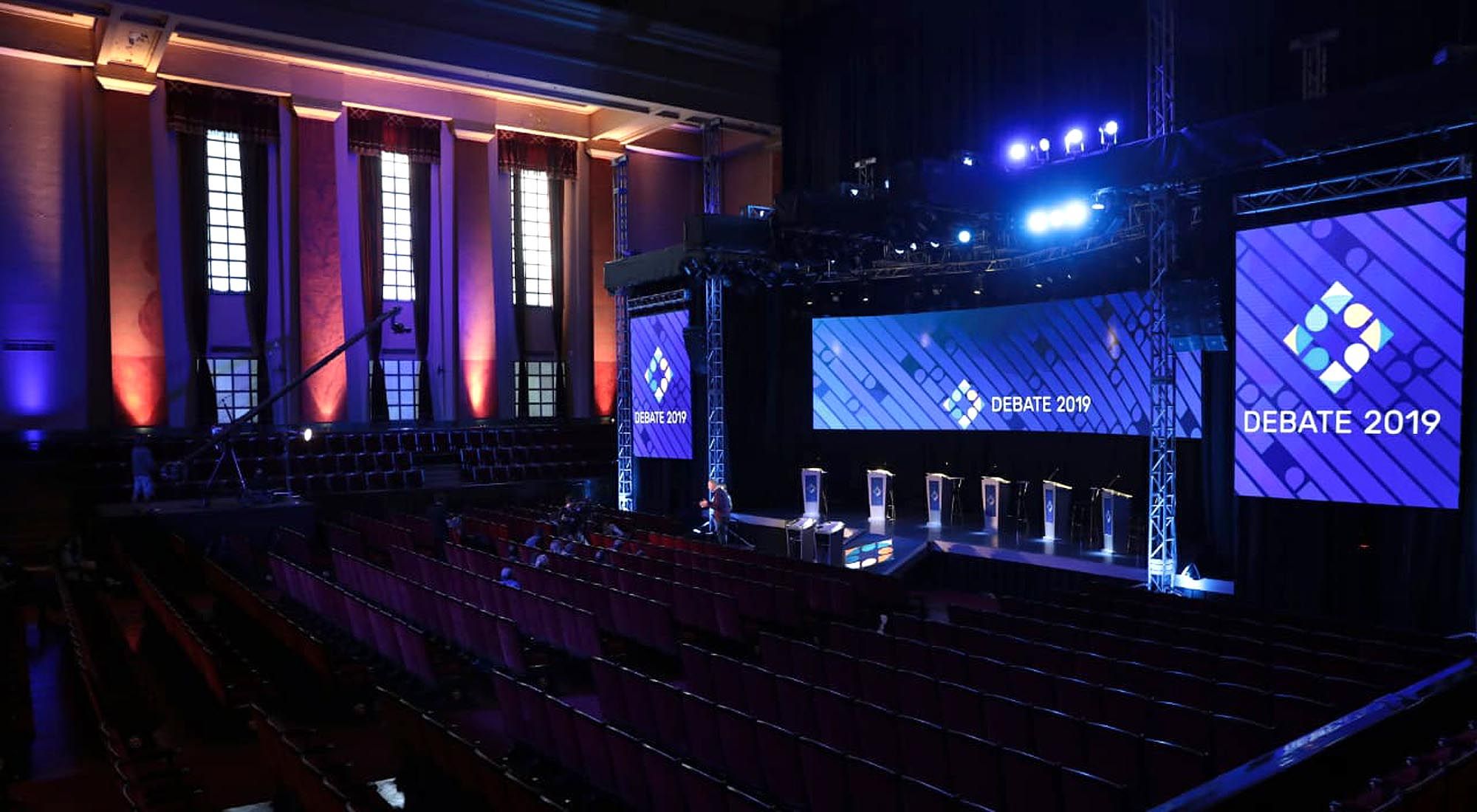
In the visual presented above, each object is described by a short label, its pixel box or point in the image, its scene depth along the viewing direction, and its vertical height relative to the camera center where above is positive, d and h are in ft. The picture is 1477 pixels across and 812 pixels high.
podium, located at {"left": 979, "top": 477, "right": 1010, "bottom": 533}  43.65 -5.25
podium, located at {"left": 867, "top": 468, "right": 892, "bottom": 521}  47.88 -5.39
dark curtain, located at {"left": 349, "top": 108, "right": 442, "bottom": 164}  57.57 +15.61
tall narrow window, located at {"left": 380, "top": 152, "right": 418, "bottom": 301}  59.47 +10.08
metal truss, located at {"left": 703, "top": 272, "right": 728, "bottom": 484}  49.78 -0.14
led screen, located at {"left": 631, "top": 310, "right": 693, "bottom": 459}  54.39 -0.03
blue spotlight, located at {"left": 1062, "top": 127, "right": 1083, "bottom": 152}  35.27 +9.06
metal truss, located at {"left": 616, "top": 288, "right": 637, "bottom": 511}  56.03 -2.22
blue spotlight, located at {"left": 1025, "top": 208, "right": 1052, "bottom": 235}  36.65 +6.21
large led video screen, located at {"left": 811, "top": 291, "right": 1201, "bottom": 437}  41.04 +0.67
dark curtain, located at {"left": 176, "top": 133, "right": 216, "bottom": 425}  52.29 +6.54
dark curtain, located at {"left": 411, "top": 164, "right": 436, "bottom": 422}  59.36 +7.66
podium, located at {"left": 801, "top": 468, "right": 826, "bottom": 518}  49.80 -5.41
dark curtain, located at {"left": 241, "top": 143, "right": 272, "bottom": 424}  53.93 +7.42
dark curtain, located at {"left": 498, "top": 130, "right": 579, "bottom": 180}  62.34 +15.49
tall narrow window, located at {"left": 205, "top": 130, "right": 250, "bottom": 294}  53.57 +9.83
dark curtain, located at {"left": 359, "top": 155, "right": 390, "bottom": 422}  57.72 +7.79
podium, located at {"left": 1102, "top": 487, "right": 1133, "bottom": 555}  37.68 -5.08
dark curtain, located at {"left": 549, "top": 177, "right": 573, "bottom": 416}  64.18 +7.97
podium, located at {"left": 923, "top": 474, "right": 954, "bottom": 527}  45.62 -5.39
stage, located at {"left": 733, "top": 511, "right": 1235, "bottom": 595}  34.14 -6.64
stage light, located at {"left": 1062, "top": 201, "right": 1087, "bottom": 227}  36.24 +6.45
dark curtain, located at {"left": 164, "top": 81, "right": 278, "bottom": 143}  51.52 +15.47
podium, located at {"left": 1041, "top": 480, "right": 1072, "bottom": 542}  40.70 -5.19
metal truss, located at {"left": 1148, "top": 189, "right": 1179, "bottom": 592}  30.07 -1.24
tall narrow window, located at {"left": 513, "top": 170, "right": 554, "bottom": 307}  63.26 +9.87
